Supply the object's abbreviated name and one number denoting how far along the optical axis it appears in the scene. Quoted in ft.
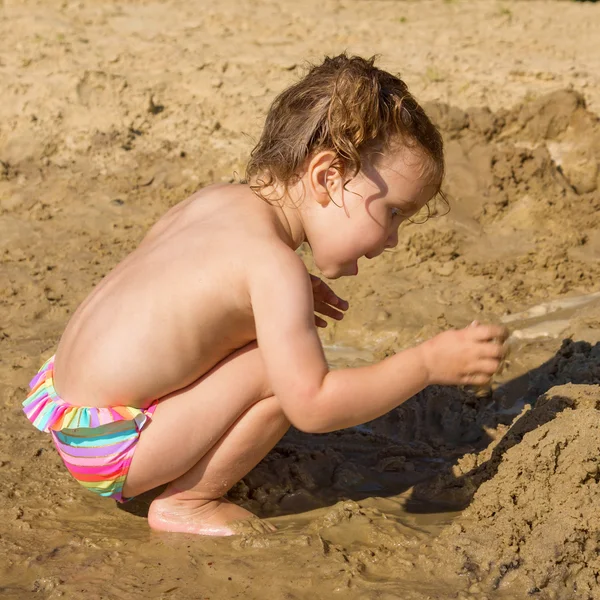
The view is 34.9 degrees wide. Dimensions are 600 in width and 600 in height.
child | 7.66
